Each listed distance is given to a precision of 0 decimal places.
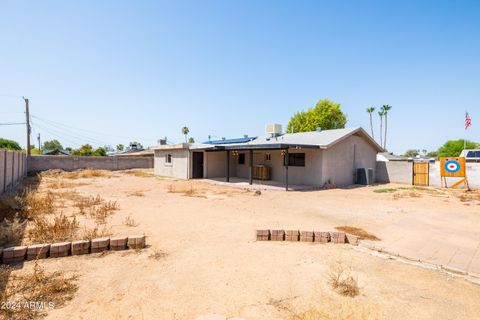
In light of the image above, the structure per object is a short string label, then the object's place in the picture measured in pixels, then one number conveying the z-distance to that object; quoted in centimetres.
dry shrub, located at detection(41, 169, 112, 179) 2183
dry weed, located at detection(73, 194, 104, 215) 862
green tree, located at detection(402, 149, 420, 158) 9466
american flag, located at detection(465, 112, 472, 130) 1945
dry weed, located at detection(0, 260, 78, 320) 302
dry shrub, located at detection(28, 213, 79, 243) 534
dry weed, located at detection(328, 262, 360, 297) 356
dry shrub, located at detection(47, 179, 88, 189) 1495
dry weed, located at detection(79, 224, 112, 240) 557
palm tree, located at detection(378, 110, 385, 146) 5210
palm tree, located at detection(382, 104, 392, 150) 5066
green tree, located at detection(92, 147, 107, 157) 4209
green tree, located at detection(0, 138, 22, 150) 5411
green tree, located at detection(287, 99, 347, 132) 3934
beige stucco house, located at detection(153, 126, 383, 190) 1625
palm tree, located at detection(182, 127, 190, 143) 6201
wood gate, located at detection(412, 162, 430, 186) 1772
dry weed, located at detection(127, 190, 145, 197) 1250
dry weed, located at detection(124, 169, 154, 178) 2444
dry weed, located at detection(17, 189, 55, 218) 772
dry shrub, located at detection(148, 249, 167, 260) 475
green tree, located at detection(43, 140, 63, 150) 8656
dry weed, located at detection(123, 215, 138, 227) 692
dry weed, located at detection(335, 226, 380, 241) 607
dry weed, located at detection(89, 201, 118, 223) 744
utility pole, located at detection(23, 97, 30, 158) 2660
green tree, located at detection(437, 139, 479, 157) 6062
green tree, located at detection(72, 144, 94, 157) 4031
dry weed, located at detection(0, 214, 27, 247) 527
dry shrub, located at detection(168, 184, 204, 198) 1282
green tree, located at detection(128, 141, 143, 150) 5591
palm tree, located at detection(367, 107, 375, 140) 5351
